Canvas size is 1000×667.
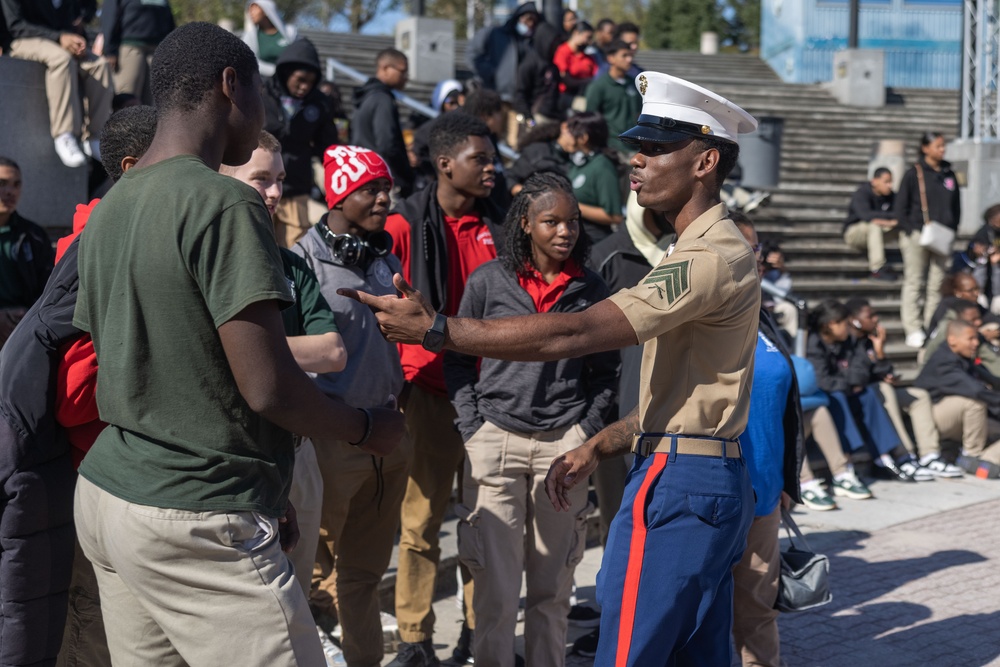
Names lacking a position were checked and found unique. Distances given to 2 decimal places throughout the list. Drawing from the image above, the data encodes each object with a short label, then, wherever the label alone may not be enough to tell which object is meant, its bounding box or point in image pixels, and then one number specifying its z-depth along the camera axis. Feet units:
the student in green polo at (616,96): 36.40
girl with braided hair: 14.71
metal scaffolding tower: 51.65
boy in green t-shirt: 8.00
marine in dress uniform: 9.75
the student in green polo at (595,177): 25.03
